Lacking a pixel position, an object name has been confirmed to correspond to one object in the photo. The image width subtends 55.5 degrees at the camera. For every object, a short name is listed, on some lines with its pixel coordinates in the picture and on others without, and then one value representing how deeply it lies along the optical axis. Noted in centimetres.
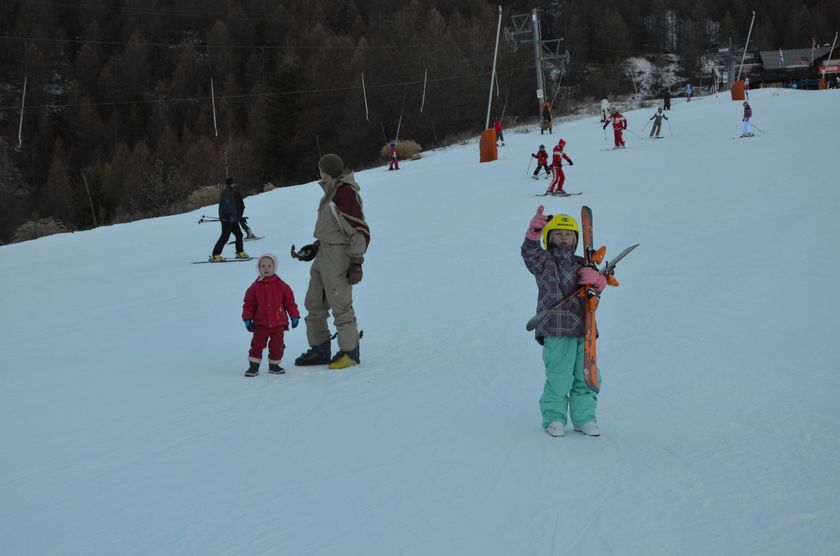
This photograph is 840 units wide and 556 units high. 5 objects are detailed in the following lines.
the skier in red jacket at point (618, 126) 2502
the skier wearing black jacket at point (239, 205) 1591
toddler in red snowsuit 670
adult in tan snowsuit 678
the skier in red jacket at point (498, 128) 3127
